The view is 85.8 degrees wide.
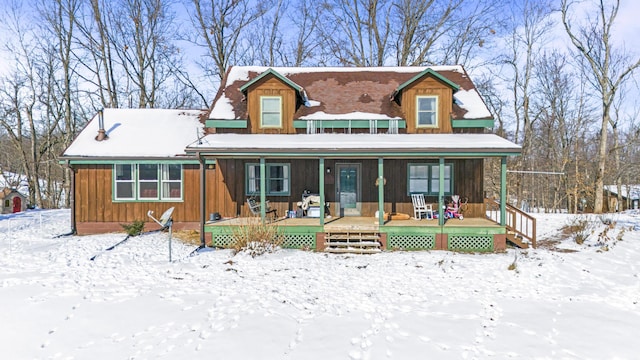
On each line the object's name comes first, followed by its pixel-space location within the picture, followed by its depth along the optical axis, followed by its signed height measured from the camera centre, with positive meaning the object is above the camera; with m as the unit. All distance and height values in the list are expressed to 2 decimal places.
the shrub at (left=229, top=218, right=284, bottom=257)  9.66 -1.80
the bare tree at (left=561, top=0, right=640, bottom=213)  19.72 +6.23
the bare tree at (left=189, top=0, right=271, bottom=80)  24.92 +10.37
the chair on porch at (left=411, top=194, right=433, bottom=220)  12.01 -1.13
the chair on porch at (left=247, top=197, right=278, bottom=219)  11.96 -1.11
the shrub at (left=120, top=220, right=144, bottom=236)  11.61 -1.75
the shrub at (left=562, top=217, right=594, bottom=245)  11.22 -2.00
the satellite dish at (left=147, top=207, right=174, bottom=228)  8.16 -0.95
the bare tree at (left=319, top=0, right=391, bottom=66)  25.58 +10.56
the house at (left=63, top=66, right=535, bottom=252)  12.45 +0.38
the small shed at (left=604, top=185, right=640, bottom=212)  31.23 -1.88
